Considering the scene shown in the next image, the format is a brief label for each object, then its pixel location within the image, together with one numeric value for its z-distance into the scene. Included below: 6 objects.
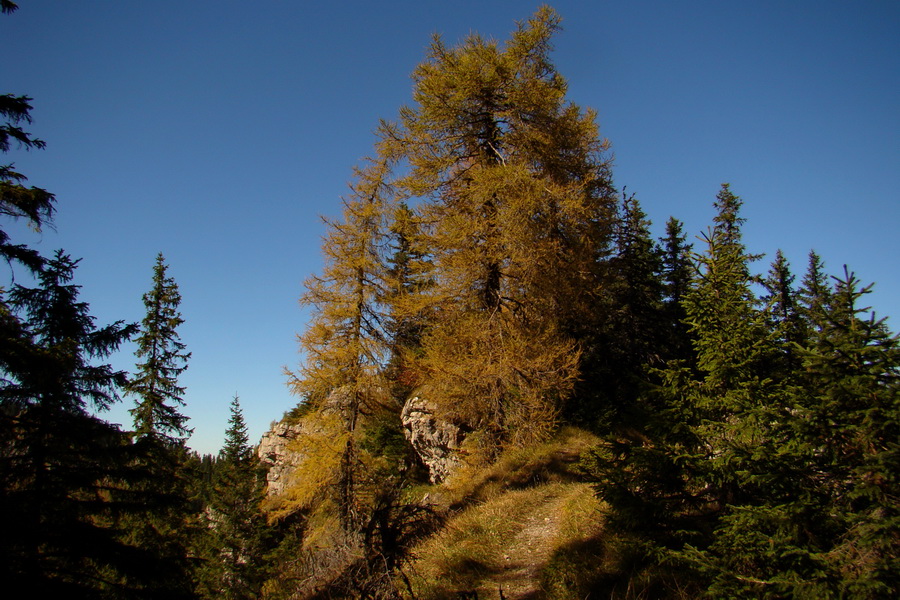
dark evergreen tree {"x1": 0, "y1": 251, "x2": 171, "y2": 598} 5.61
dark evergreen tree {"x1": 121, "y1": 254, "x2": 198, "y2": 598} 15.35
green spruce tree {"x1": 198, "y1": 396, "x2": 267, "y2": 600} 18.12
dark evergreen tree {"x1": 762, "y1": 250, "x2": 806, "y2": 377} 28.05
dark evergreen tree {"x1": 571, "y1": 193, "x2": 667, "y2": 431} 17.09
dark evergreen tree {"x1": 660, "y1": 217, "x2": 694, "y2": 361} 19.67
